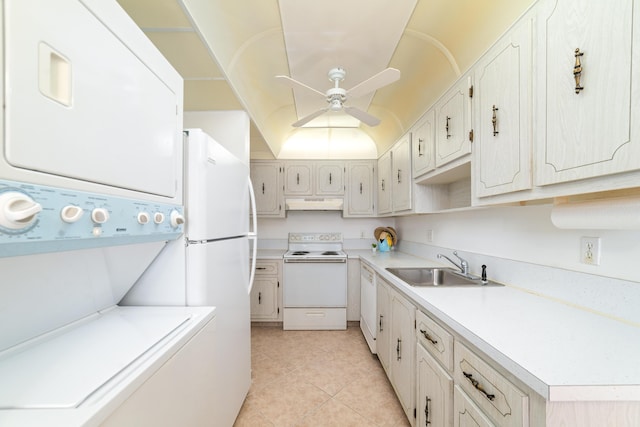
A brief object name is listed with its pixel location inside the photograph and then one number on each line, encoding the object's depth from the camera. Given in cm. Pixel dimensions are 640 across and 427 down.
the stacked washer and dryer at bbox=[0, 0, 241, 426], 50
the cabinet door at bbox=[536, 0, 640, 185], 73
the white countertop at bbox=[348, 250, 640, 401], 64
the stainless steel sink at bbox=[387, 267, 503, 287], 199
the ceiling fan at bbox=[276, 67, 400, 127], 173
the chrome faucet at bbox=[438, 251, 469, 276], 188
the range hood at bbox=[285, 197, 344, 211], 365
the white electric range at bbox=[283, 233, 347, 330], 325
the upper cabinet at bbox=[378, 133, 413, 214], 244
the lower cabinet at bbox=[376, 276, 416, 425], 157
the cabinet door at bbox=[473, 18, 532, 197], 108
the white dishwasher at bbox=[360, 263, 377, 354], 254
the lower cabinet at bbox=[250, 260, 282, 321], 327
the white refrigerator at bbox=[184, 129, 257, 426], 124
